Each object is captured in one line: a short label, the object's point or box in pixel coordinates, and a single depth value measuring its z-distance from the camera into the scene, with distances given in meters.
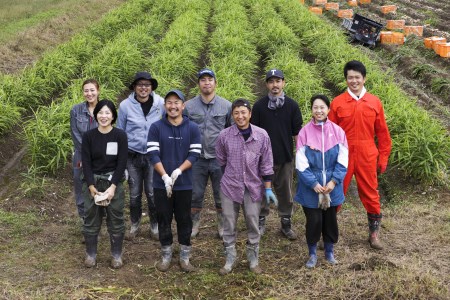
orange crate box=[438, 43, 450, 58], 11.09
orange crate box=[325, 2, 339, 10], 18.81
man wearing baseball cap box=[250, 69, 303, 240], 4.10
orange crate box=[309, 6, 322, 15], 18.38
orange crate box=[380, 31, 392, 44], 12.82
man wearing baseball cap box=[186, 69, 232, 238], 4.16
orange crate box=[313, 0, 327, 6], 19.96
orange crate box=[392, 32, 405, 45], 12.79
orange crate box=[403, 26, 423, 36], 13.67
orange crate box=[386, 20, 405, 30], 14.62
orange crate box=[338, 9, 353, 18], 17.06
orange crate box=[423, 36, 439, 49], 11.91
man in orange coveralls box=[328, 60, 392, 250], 4.04
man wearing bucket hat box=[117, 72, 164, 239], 4.14
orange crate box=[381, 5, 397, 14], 18.20
